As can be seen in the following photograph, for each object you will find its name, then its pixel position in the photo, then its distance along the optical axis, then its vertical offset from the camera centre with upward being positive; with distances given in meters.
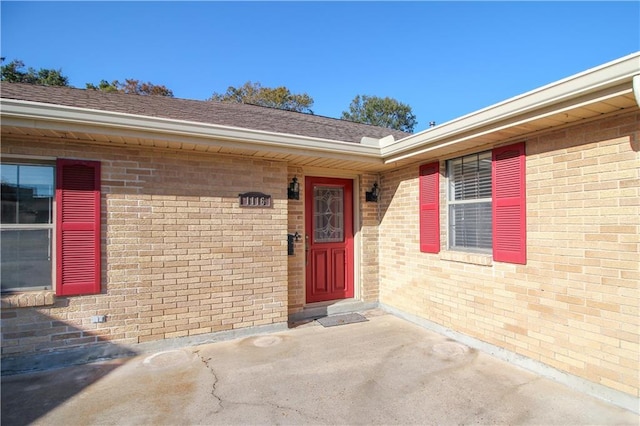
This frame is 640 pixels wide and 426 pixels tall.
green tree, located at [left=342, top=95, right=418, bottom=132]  29.81 +10.15
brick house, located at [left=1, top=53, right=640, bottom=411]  2.87 -0.08
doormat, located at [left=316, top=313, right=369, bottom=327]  5.06 -1.66
